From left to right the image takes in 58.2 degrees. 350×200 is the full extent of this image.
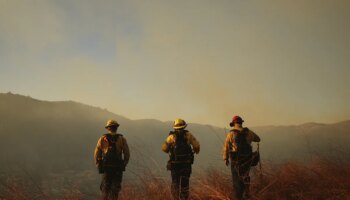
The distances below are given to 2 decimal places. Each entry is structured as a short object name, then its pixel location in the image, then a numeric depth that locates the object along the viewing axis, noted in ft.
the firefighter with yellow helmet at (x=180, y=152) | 23.21
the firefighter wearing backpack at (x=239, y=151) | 20.68
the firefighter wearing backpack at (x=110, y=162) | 22.76
